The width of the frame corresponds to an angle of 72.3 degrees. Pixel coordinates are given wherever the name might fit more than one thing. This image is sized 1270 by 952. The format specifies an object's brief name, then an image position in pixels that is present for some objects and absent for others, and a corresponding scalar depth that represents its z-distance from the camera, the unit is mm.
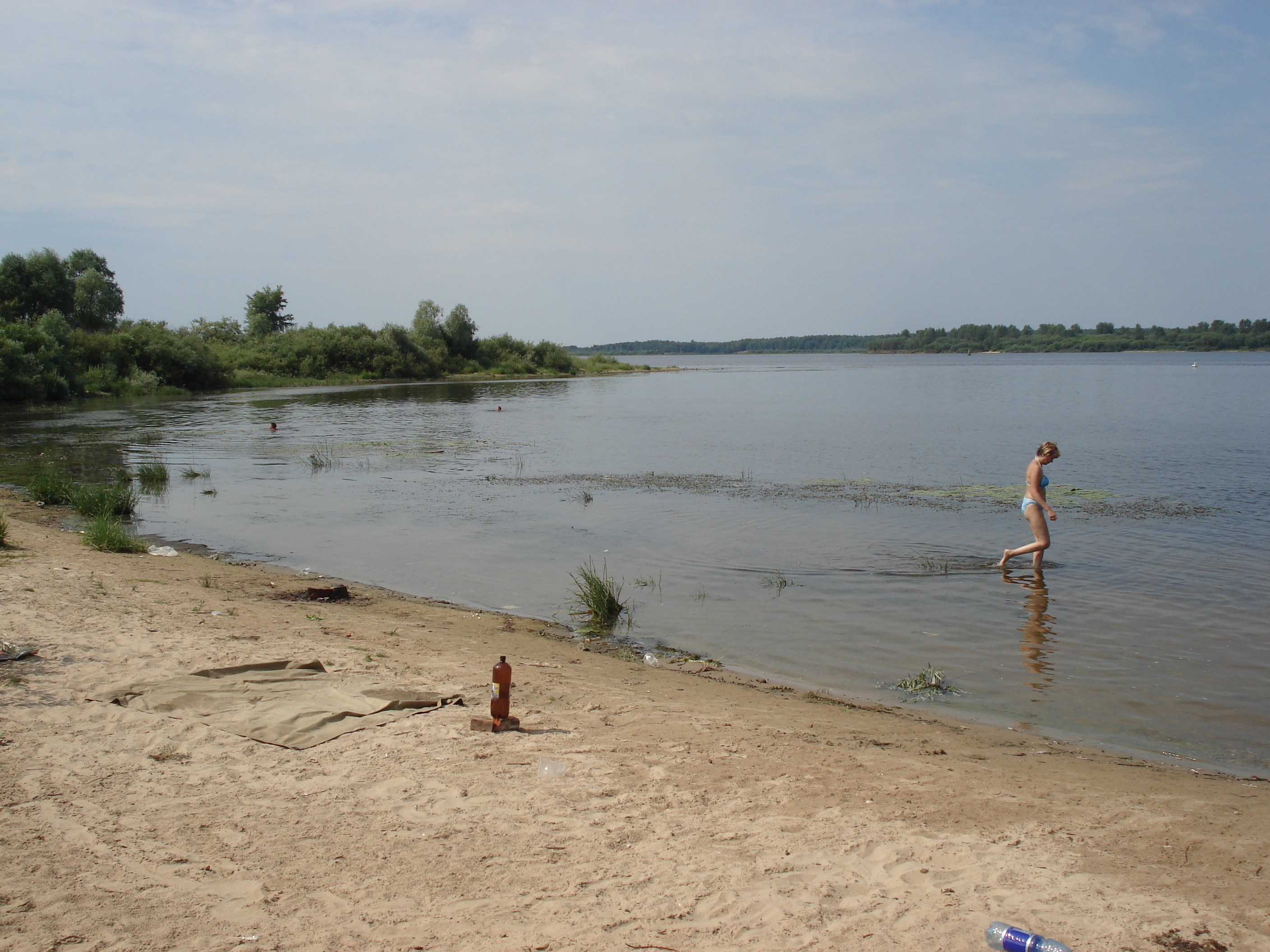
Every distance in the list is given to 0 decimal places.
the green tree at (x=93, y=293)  70688
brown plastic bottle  6121
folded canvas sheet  6035
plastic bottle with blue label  3713
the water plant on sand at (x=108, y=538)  12219
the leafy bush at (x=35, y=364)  43000
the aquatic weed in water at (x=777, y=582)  12116
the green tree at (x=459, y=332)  99812
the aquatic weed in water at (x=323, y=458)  24375
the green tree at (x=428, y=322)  98438
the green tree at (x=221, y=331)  88250
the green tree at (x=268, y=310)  96375
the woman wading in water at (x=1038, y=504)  12562
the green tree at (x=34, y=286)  59781
